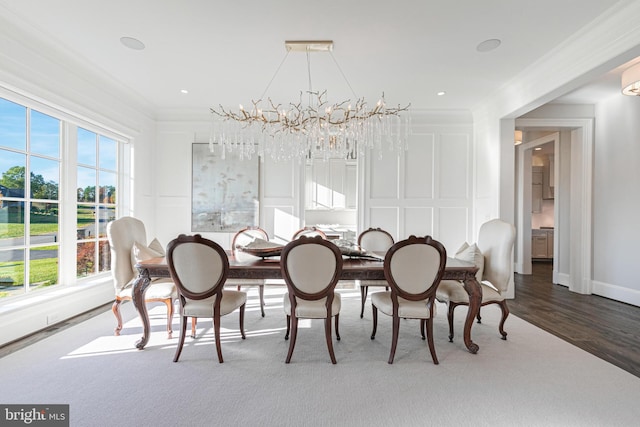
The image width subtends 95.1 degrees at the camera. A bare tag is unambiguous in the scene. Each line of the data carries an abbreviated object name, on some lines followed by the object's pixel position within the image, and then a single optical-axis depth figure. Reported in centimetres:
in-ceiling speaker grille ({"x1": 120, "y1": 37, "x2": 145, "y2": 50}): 282
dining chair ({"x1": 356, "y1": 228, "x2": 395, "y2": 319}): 369
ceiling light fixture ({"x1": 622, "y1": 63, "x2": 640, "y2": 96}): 304
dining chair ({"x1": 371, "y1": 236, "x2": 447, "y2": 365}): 218
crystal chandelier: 296
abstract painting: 493
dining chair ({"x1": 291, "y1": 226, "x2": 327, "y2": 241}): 374
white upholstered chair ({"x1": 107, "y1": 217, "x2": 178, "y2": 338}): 262
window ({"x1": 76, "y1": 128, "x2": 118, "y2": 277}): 359
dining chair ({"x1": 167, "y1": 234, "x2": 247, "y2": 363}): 220
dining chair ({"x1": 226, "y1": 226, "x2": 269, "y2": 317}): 380
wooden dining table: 238
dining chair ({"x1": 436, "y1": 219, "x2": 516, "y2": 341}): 267
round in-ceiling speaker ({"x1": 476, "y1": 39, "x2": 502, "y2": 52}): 282
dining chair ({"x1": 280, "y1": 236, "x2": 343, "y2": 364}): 215
